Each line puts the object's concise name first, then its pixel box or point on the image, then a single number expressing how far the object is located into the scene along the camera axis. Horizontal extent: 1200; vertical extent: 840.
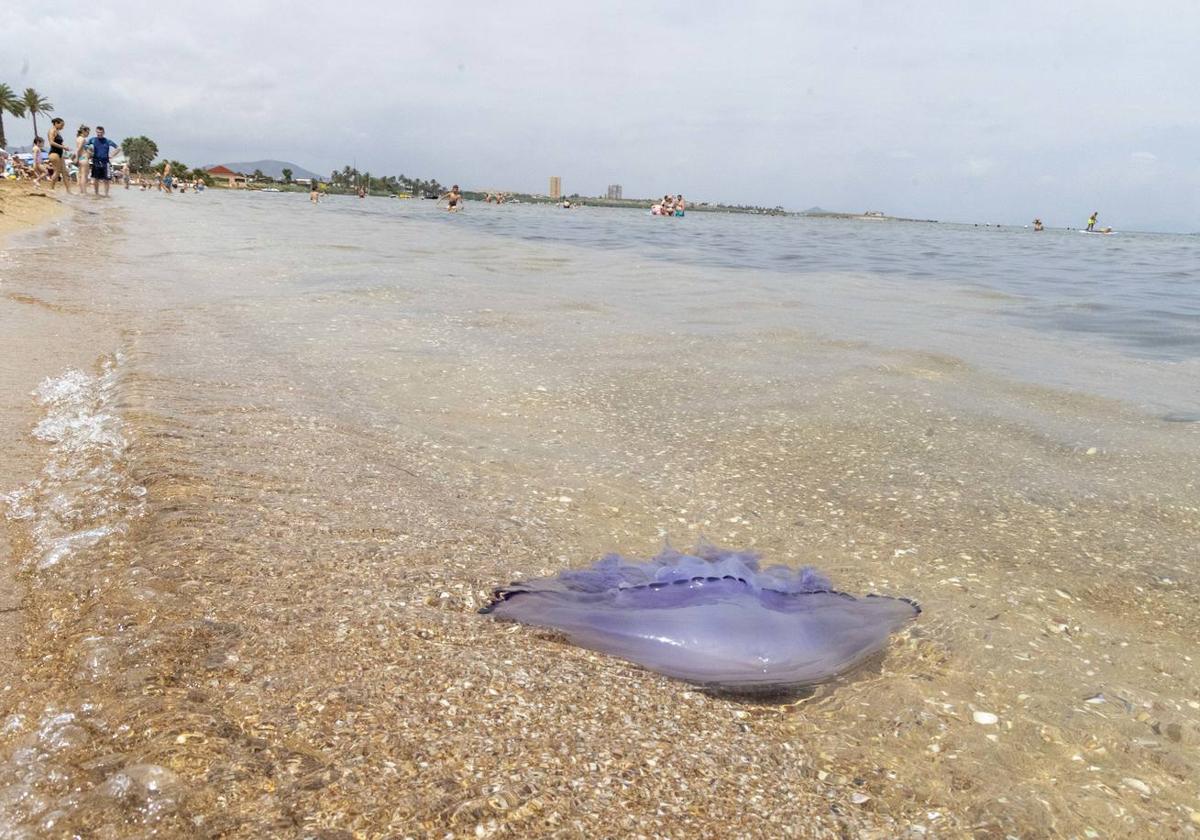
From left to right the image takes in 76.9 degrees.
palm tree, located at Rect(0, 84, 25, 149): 65.09
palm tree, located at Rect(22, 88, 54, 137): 73.31
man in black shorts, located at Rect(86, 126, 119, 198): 26.54
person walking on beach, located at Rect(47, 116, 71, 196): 24.56
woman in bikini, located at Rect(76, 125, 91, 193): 27.91
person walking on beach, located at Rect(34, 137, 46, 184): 33.97
